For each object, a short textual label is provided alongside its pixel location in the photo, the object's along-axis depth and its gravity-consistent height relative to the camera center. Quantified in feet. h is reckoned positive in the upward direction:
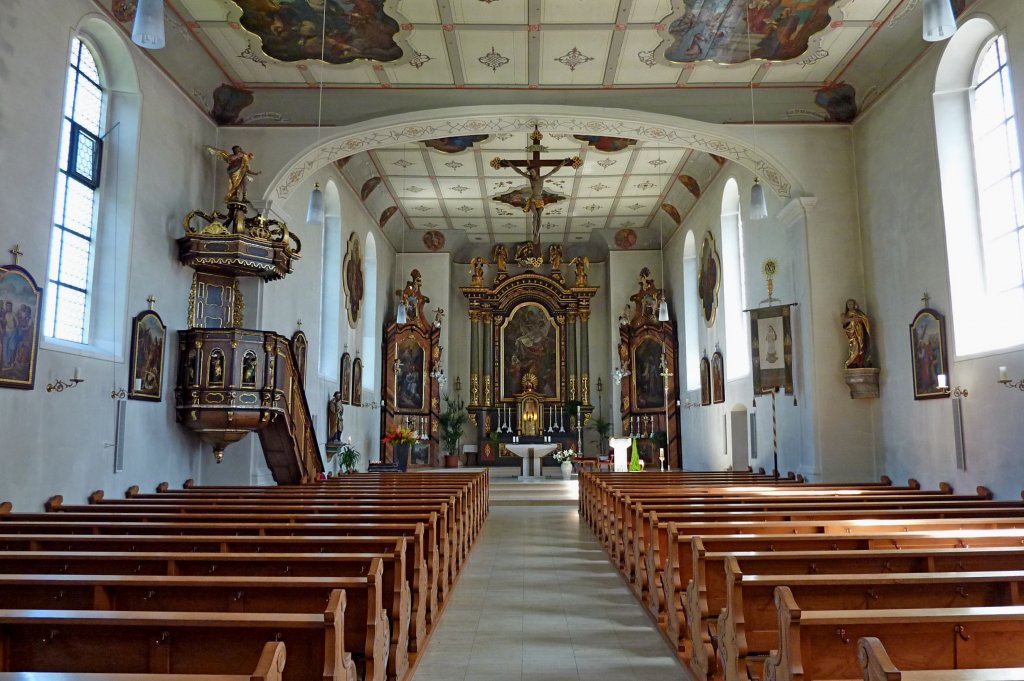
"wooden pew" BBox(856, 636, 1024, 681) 6.43 -2.13
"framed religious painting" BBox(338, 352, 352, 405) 52.19 +4.28
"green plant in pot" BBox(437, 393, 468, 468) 71.41 +0.82
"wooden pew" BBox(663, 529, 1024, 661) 13.69 -2.32
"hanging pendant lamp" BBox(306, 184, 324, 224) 34.22 +10.83
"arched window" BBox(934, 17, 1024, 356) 28.86 +10.27
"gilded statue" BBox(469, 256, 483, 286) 76.54 +17.43
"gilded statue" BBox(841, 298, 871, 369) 36.50 +5.00
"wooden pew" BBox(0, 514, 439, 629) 16.38 -2.26
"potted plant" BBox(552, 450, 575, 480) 60.44 -1.80
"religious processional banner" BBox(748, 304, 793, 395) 39.81 +4.94
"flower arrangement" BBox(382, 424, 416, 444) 55.83 +0.26
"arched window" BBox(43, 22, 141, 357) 27.48 +9.61
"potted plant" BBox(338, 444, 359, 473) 49.98 -1.31
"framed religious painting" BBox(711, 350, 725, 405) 54.34 +4.47
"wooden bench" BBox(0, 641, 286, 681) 6.89 -2.24
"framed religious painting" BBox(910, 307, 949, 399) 30.73 +3.66
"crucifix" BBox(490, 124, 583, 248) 44.73 +17.01
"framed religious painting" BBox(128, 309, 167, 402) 29.43 +3.39
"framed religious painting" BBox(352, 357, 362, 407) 56.08 +4.40
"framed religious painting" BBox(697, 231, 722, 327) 55.37 +12.48
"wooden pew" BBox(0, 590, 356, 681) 9.40 -2.67
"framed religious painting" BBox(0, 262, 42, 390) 22.20 +3.47
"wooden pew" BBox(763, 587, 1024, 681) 9.07 -2.59
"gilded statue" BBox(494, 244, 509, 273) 77.71 +19.22
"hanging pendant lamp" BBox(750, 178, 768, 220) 34.53 +11.01
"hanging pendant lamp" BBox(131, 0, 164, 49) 17.48 +9.92
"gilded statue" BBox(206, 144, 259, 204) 34.04 +12.59
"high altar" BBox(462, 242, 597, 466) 75.56 +9.81
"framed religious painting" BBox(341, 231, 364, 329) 54.03 +12.21
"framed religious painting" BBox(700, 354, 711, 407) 58.08 +4.54
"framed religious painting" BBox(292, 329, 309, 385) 42.13 +5.26
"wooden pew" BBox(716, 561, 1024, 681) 11.15 -2.38
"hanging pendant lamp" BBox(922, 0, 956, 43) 17.42 +9.92
